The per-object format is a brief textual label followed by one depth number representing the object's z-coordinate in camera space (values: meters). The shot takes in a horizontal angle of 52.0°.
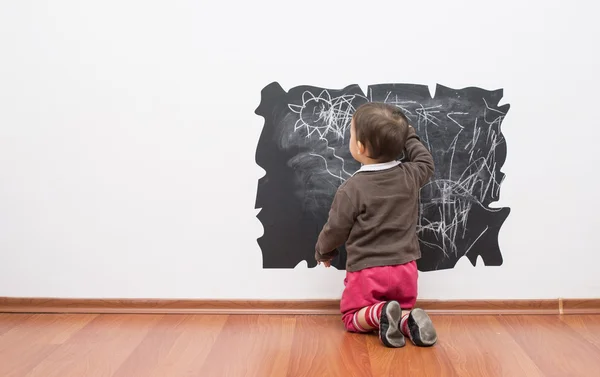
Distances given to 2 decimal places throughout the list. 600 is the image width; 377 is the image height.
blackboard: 1.99
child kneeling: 1.84
